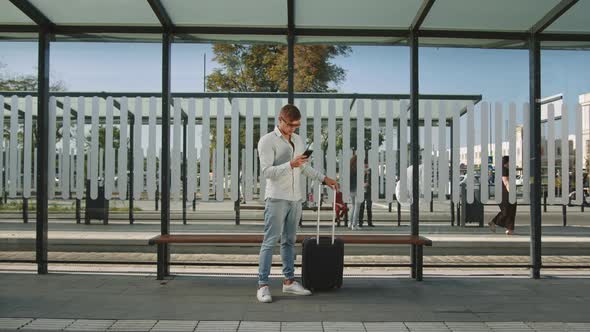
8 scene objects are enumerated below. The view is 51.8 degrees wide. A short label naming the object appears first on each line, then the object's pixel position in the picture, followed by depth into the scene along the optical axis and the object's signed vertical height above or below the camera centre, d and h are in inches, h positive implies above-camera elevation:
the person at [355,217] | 456.7 -32.4
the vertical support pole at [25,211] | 488.3 -30.8
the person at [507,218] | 414.6 -30.3
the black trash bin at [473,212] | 492.1 -30.9
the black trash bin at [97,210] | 493.7 -30.0
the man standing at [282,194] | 207.2 -7.0
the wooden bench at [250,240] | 231.9 -25.3
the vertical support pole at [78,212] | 488.4 -31.5
